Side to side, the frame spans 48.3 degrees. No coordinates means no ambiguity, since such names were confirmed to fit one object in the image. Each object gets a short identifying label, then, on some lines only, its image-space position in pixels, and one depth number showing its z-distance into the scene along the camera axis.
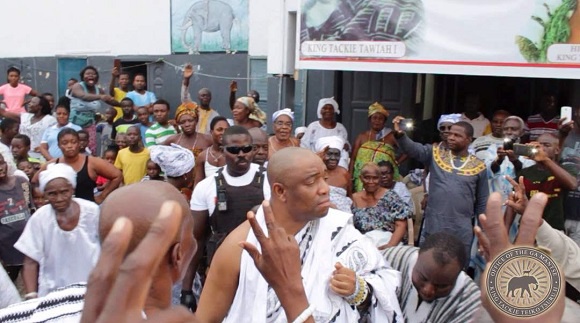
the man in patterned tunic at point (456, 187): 4.86
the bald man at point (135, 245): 1.59
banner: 5.07
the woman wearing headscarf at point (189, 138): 6.43
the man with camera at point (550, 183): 4.65
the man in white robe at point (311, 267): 2.54
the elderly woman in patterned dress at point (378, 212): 5.03
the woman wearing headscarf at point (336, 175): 5.42
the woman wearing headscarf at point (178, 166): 5.41
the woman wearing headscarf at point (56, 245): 3.85
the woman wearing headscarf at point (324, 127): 7.04
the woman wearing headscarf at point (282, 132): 6.42
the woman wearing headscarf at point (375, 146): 6.37
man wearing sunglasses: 4.27
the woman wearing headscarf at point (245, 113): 6.96
